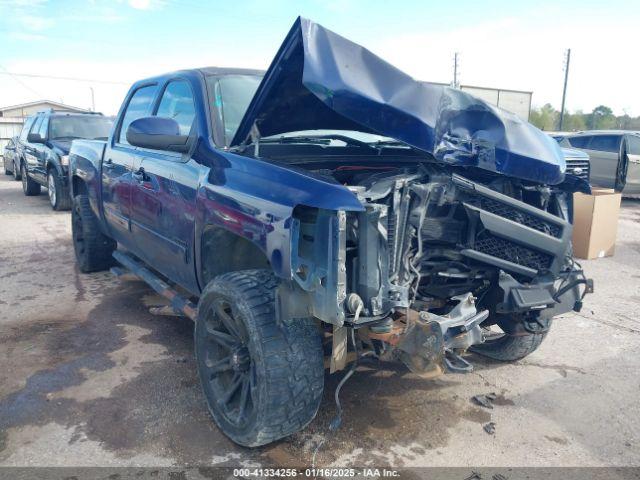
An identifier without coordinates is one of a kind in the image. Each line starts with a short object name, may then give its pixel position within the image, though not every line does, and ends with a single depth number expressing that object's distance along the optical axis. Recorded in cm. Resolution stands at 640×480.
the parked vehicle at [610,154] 1228
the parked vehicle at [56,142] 1003
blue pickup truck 250
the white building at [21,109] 2978
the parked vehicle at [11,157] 1514
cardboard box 623
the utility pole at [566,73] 4370
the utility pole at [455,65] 4197
